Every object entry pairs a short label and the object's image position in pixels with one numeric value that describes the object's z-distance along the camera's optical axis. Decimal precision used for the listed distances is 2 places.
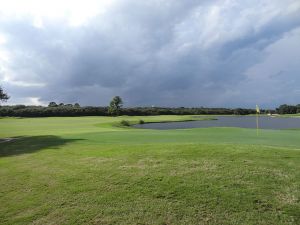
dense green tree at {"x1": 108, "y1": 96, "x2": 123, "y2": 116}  80.98
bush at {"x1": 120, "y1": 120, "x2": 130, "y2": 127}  43.49
